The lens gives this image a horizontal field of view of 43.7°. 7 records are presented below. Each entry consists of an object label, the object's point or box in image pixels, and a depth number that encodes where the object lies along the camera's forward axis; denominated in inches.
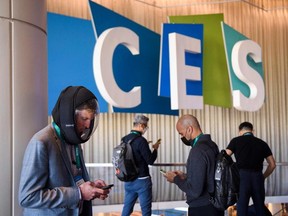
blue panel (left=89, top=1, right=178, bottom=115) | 228.2
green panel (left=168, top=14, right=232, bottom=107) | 276.0
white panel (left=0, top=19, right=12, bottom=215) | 71.4
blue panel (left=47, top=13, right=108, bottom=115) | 229.3
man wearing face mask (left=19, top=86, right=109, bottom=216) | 61.7
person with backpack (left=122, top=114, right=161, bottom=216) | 159.0
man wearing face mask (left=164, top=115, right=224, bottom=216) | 101.1
